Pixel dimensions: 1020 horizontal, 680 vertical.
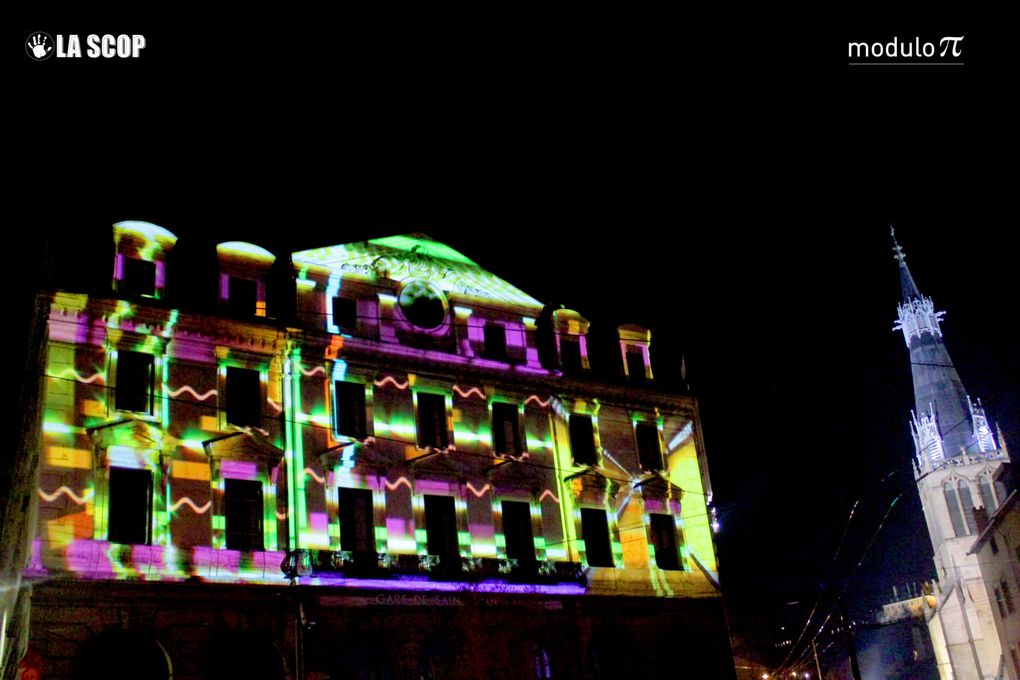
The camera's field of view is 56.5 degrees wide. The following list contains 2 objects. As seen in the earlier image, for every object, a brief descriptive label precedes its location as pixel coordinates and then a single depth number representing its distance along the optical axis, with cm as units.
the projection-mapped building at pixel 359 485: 2595
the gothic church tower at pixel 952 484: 7700
